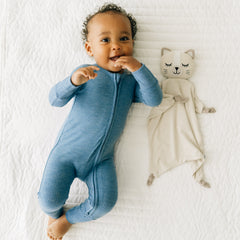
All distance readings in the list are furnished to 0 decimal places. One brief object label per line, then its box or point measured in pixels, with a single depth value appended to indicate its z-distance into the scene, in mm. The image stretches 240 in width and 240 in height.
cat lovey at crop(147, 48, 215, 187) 1121
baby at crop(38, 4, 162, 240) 993
